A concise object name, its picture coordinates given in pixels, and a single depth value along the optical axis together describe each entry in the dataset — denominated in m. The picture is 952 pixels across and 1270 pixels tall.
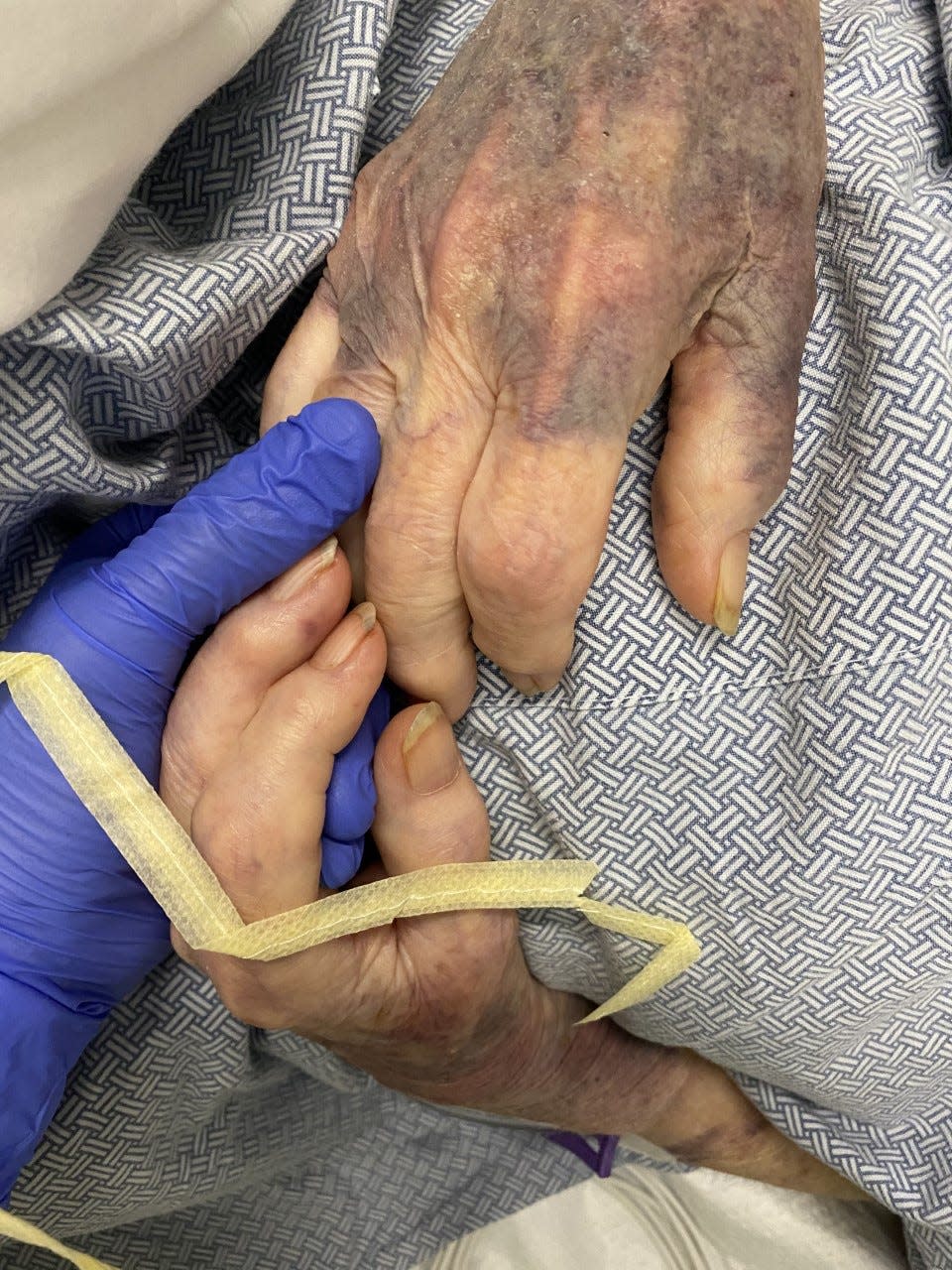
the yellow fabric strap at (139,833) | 0.24
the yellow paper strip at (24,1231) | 0.24
